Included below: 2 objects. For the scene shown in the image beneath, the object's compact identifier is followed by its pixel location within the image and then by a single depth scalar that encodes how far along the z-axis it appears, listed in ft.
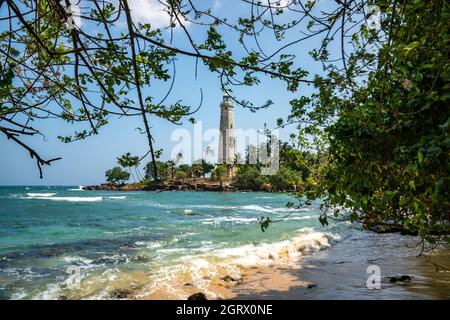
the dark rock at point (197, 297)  24.60
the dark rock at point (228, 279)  31.76
